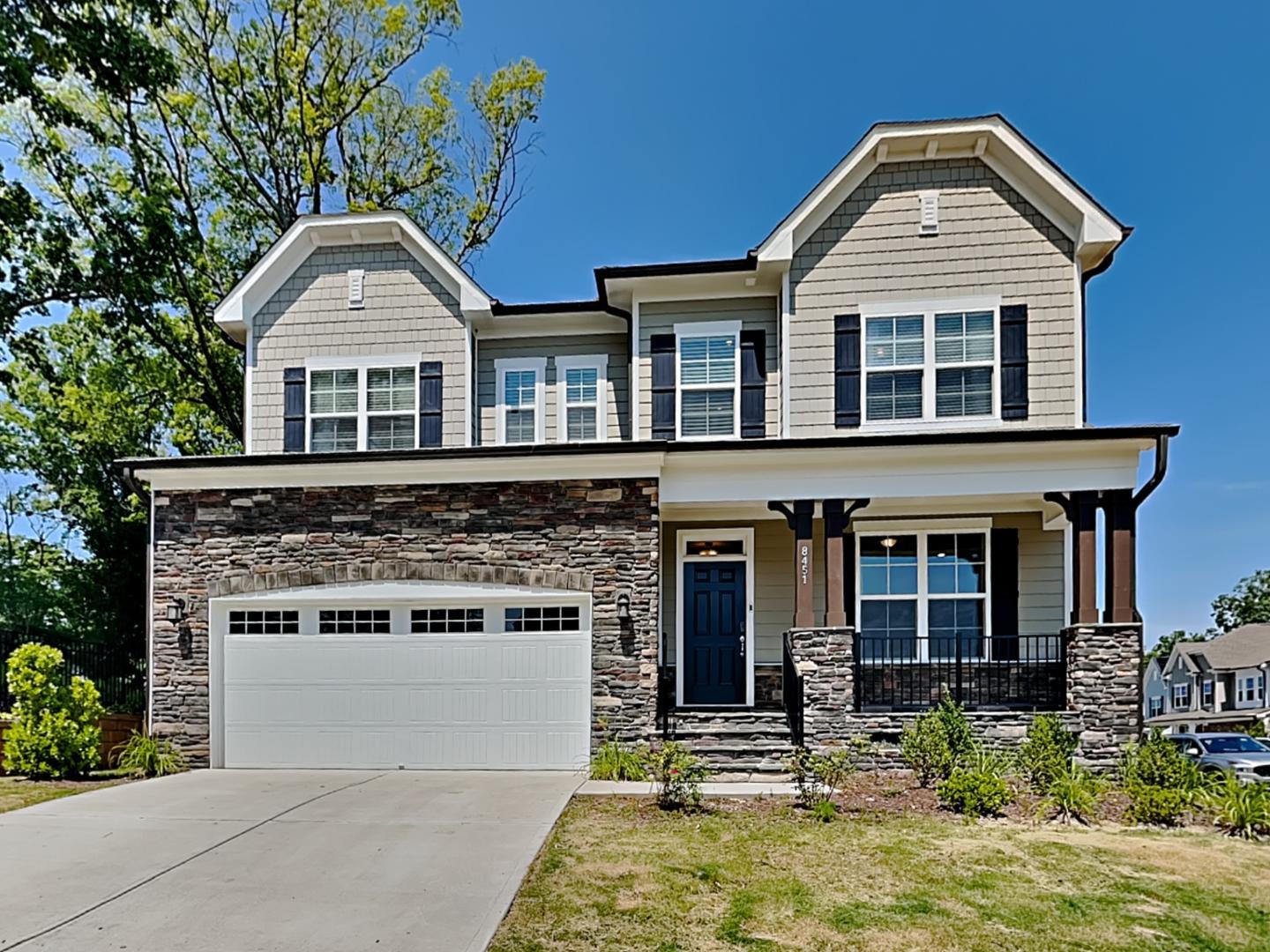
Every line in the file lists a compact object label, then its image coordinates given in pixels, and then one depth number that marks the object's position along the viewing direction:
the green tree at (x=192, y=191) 18.14
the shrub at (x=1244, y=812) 7.41
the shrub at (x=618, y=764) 9.70
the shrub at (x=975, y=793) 7.82
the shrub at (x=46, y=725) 10.19
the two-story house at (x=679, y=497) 10.49
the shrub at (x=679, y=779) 8.05
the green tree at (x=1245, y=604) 59.06
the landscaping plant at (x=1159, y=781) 7.77
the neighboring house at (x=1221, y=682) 39.16
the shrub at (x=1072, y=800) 7.90
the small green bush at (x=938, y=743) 9.16
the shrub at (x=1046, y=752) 8.89
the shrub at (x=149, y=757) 10.56
